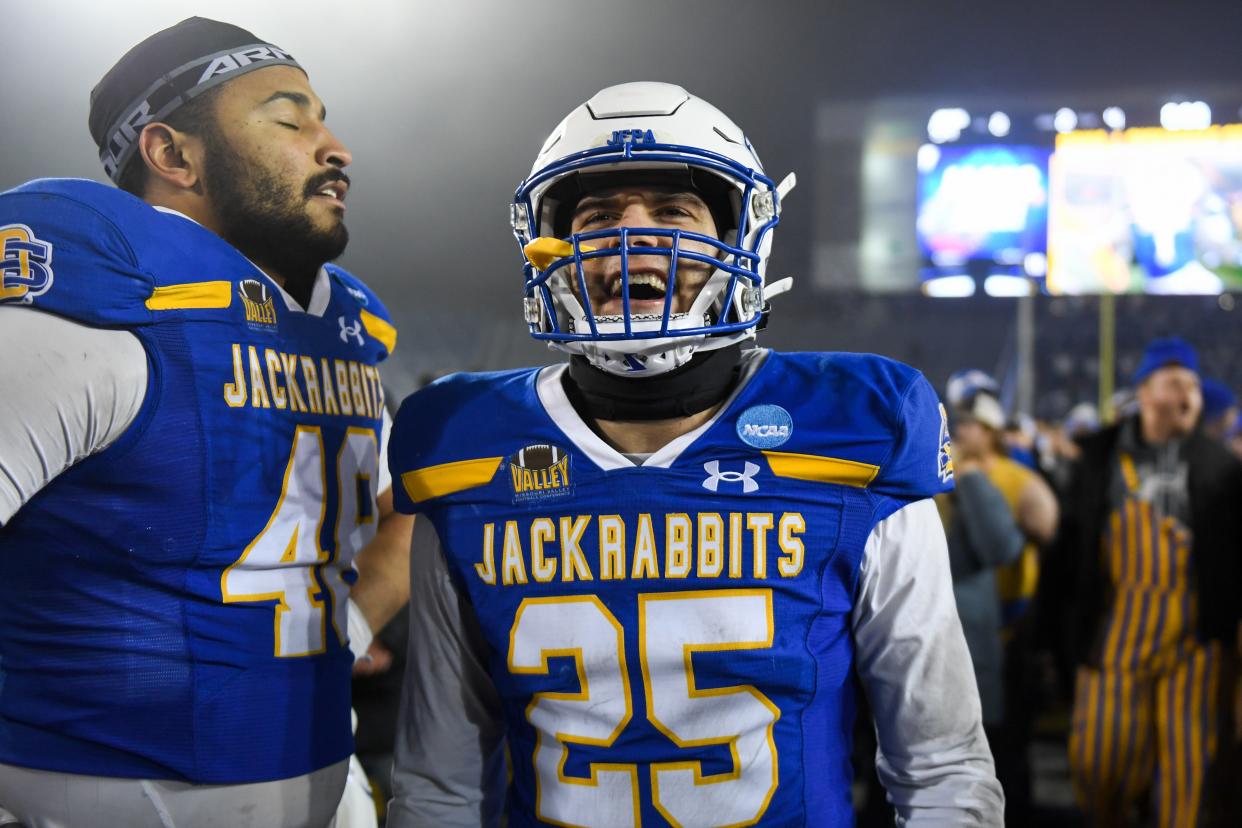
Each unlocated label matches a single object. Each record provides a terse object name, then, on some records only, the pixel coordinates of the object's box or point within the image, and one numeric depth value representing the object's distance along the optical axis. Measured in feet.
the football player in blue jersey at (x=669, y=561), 3.50
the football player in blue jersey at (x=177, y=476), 3.58
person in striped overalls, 9.09
